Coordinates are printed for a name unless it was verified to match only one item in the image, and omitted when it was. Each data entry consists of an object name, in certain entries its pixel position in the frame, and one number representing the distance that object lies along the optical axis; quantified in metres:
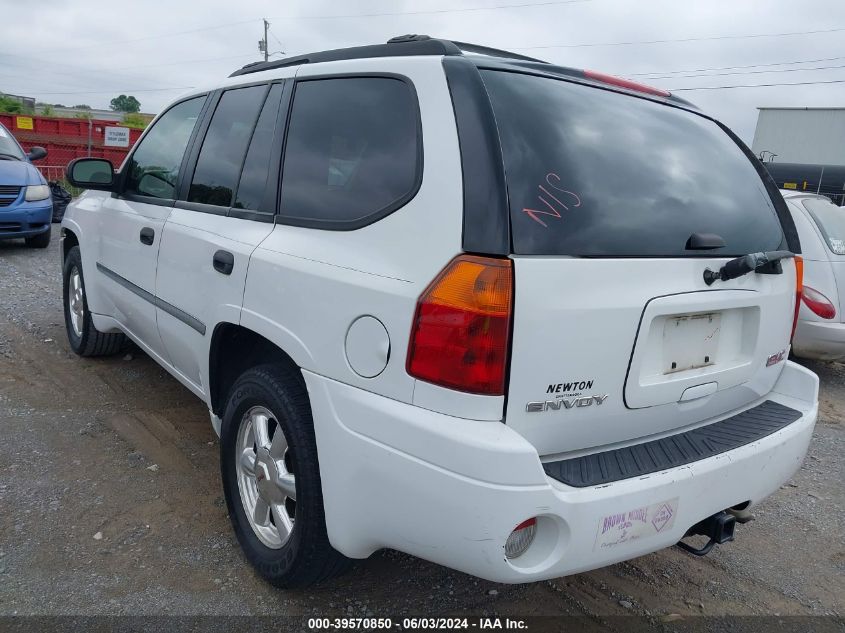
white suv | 1.83
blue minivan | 9.41
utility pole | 44.03
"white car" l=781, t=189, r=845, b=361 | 5.38
